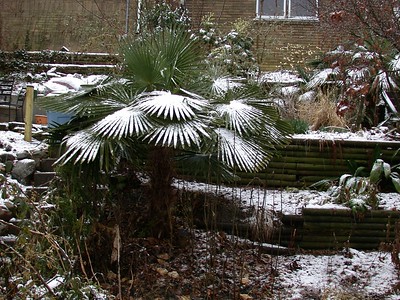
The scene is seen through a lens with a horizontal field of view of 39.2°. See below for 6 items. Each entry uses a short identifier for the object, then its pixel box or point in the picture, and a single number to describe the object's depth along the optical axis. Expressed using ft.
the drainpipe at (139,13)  32.02
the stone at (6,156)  22.56
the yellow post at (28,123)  25.13
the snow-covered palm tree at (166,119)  15.53
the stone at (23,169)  21.82
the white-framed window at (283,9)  45.78
